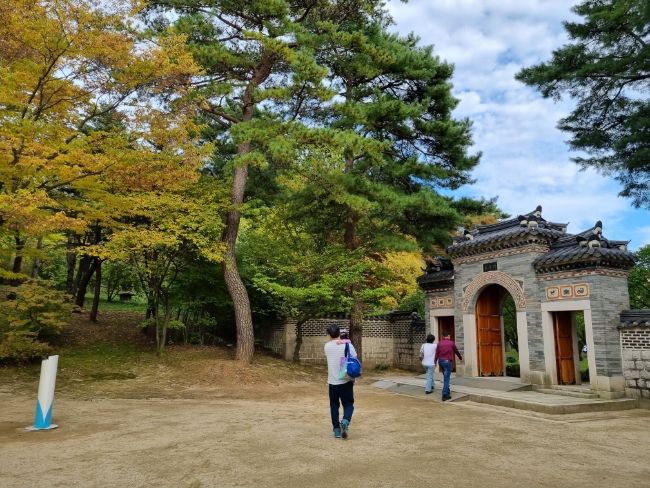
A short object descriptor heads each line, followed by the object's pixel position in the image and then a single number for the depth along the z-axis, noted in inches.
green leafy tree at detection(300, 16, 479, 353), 554.6
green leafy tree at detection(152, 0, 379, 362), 505.0
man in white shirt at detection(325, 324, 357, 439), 245.8
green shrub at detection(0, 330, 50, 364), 474.6
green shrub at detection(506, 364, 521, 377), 583.4
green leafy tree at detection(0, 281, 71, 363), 481.7
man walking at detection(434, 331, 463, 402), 409.4
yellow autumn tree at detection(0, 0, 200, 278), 366.6
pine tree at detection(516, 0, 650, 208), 487.2
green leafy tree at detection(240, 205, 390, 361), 569.9
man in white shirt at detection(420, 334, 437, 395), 422.6
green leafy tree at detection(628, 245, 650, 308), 608.1
